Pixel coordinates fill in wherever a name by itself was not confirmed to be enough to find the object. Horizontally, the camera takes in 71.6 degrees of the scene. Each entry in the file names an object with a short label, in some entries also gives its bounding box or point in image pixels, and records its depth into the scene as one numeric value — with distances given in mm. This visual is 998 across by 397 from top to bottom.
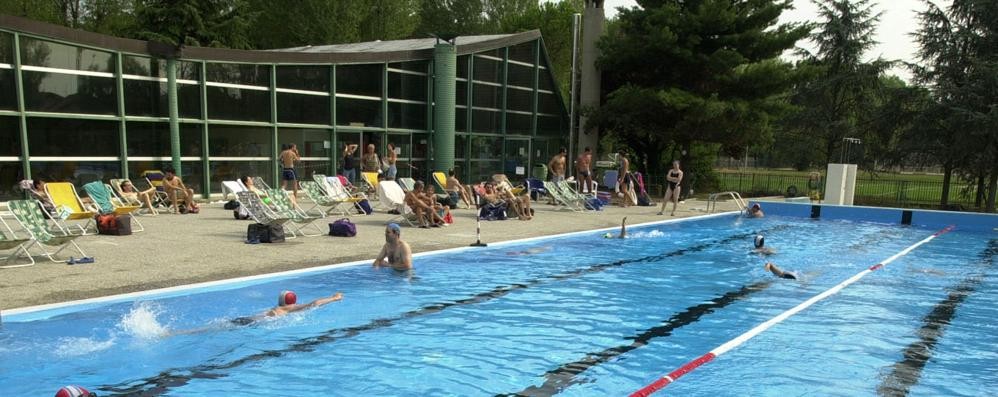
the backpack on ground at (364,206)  16047
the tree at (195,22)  34625
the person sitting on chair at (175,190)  14758
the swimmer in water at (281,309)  7215
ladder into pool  20350
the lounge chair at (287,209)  11758
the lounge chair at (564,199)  18766
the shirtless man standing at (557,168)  20302
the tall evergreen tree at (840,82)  29766
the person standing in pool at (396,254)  9555
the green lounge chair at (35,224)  8781
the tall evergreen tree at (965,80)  22406
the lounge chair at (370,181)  19141
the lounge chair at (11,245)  8359
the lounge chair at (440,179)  20328
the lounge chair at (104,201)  12172
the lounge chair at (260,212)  11430
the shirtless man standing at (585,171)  20469
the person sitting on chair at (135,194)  14062
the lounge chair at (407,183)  18631
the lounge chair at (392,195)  16000
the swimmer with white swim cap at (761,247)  12258
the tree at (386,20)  47500
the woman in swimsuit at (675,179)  18281
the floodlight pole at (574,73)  25250
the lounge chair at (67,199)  11562
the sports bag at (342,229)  12219
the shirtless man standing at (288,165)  17578
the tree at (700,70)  23219
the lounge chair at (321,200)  14488
